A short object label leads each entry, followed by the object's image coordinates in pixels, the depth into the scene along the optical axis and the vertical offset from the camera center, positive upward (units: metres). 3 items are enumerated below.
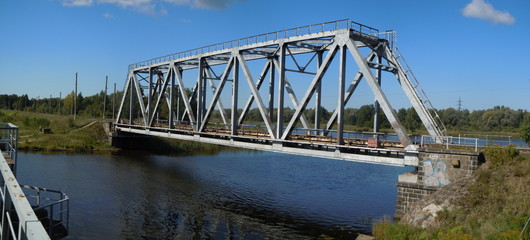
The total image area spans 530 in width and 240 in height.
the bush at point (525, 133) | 27.97 -0.05
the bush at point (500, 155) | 18.42 -1.09
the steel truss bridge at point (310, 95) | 23.02 +2.39
